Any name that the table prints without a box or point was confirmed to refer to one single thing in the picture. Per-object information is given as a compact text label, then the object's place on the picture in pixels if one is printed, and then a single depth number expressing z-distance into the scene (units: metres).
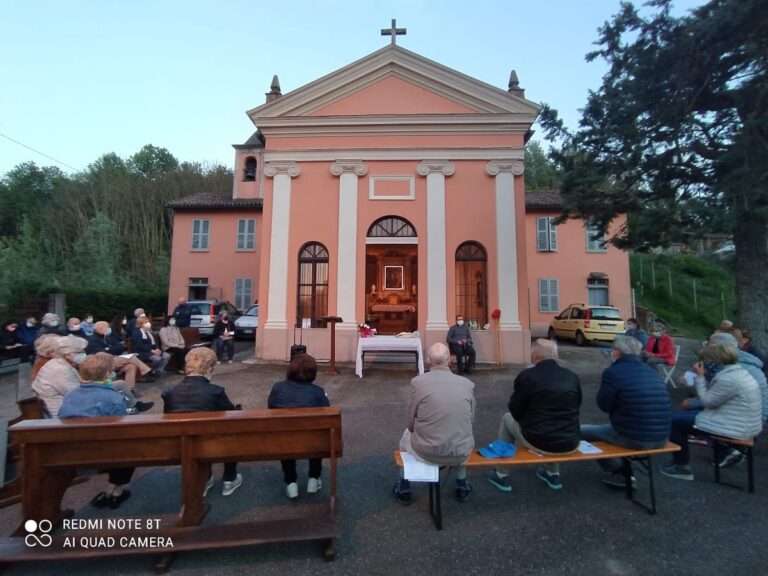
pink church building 10.59
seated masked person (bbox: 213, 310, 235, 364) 10.36
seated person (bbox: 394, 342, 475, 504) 3.13
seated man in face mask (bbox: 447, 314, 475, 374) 9.38
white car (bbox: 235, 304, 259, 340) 16.59
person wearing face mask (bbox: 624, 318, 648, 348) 8.07
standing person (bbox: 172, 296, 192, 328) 11.62
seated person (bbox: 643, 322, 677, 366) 7.62
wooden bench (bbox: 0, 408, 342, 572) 2.65
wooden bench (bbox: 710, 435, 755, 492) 3.58
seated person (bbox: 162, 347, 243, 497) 3.34
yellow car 14.22
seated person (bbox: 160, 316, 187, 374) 8.81
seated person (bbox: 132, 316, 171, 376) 7.93
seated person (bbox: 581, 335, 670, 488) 3.43
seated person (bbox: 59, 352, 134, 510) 3.29
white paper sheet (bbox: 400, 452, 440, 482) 3.02
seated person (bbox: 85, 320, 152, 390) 7.07
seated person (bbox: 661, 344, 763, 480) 3.60
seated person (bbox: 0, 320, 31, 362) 9.47
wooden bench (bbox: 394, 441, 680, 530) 3.22
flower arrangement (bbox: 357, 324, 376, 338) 9.60
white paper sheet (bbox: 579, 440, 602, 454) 3.42
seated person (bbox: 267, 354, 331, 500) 3.46
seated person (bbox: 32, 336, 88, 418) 3.96
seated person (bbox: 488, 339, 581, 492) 3.34
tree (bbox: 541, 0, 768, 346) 5.71
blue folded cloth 3.36
